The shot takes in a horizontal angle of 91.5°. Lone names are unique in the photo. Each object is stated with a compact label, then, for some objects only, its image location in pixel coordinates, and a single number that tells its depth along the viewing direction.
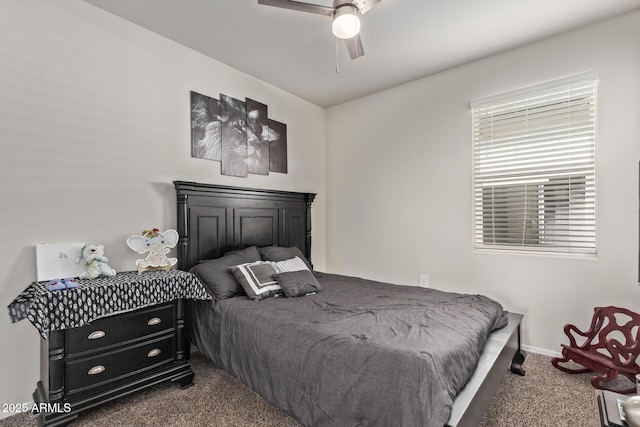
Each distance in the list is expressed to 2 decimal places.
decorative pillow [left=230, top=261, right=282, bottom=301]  2.43
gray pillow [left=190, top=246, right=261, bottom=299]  2.45
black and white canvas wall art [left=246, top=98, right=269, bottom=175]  3.38
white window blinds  2.61
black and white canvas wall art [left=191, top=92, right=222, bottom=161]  2.90
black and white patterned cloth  1.65
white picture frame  1.99
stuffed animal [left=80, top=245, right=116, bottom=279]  2.07
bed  1.36
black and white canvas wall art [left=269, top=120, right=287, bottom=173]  3.63
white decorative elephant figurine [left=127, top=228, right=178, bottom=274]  2.29
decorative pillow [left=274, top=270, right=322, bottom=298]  2.49
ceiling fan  1.66
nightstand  1.71
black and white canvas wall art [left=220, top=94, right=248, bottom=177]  3.14
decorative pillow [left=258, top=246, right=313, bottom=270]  3.06
